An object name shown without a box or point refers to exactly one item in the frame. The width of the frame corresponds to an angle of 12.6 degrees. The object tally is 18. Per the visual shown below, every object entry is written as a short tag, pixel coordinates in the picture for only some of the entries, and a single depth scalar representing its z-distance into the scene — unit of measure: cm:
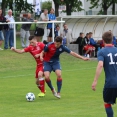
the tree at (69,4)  5458
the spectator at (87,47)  2984
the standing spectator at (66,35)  3061
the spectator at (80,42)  3027
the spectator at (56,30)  2973
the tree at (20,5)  5282
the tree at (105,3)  5859
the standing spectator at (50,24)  2941
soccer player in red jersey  1509
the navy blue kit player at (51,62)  1462
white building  8204
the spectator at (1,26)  2652
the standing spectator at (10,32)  2716
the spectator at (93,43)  3019
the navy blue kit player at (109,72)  1020
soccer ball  1419
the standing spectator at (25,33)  2855
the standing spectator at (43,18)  2901
